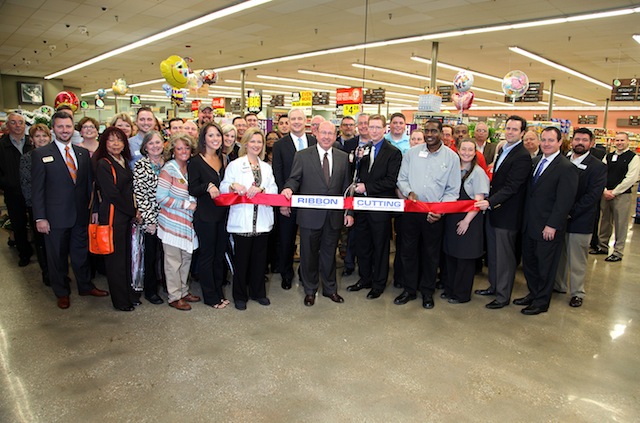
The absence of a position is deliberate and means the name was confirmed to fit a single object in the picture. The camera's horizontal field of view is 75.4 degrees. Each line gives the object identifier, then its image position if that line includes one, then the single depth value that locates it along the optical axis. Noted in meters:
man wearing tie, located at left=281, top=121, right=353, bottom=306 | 3.73
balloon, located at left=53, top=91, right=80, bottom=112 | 7.52
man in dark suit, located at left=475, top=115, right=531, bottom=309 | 3.72
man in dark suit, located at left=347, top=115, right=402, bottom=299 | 3.86
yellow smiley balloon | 7.84
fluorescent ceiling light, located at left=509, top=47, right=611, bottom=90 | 10.55
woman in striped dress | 3.48
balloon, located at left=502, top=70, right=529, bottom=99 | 9.06
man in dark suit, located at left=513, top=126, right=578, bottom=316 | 3.60
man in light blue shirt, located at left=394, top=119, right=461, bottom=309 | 3.67
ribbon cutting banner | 3.57
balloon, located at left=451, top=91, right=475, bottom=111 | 8.00
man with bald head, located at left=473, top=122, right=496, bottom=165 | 5.80
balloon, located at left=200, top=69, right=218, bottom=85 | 11.21
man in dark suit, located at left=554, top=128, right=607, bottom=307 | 3.98
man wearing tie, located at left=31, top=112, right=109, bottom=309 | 3.49
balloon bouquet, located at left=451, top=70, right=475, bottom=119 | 8.02
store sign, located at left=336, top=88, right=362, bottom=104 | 11.62
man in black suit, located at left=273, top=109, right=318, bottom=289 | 4.21
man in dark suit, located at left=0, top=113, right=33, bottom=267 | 4.79
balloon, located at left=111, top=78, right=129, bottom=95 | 12.41
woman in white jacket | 3.57
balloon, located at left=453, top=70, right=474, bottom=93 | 8.09
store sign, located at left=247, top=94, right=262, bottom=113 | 11.94
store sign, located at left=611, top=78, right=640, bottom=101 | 11.38
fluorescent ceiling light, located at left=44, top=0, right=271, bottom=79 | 7.75
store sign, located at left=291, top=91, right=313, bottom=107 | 12.38
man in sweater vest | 5.88
